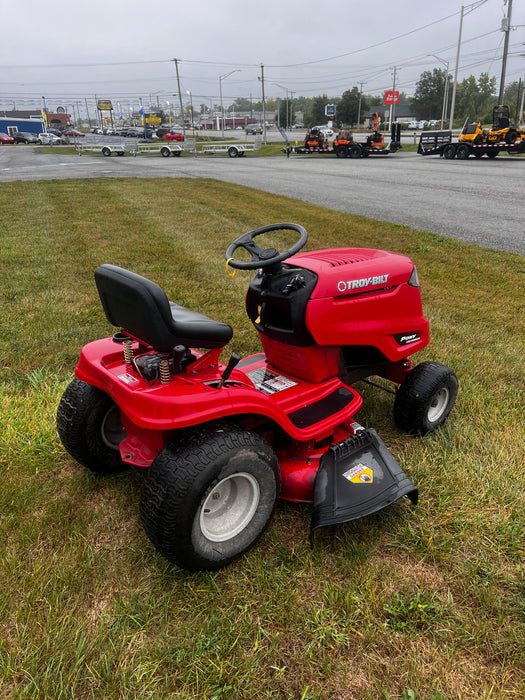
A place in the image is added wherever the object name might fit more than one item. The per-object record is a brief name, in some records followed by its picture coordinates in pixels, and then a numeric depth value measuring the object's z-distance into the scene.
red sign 50.19
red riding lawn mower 1.83
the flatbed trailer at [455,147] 22.66
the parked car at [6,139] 58.74
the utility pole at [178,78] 47.88
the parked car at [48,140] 51.29
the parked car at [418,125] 70.54
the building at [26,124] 79.06
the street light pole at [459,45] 42.53
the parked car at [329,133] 45.66
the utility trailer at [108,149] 34.59
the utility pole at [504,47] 28.86
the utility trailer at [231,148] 32.00
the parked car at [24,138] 60.25
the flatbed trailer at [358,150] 27.09
